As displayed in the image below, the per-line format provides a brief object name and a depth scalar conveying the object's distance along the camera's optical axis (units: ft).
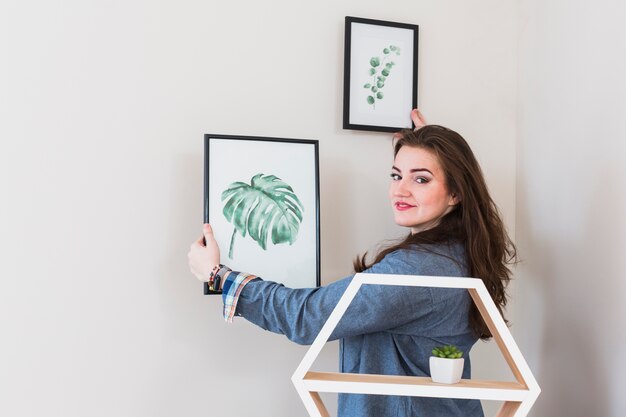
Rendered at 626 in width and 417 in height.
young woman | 4.02
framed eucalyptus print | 5.62
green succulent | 3.76
